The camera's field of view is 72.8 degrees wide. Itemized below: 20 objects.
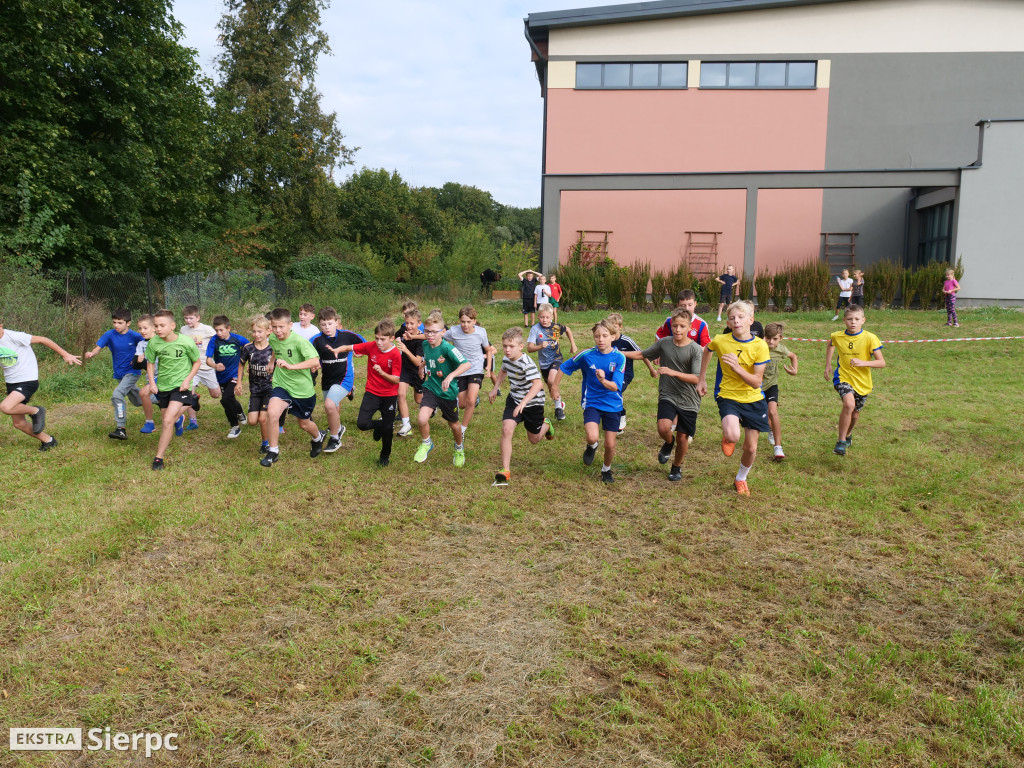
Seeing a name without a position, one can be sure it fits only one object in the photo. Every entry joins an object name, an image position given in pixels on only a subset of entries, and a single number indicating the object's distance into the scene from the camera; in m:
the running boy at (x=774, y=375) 8.00
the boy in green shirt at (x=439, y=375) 7.59
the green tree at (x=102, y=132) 16.53
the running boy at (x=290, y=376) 7.65
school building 25.98
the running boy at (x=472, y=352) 8.07
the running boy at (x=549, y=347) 8.81
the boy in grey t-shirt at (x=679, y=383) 7.00
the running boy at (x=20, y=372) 8.09
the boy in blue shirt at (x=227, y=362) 8.96
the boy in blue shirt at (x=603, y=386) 6.95
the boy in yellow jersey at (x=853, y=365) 7.93
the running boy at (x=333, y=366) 8.23
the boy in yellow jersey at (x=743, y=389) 6.74
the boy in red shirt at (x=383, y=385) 7.72
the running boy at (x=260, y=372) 8.07
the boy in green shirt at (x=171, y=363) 7.82
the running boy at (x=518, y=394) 7.05
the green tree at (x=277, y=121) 33.91
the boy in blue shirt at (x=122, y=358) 9.09
